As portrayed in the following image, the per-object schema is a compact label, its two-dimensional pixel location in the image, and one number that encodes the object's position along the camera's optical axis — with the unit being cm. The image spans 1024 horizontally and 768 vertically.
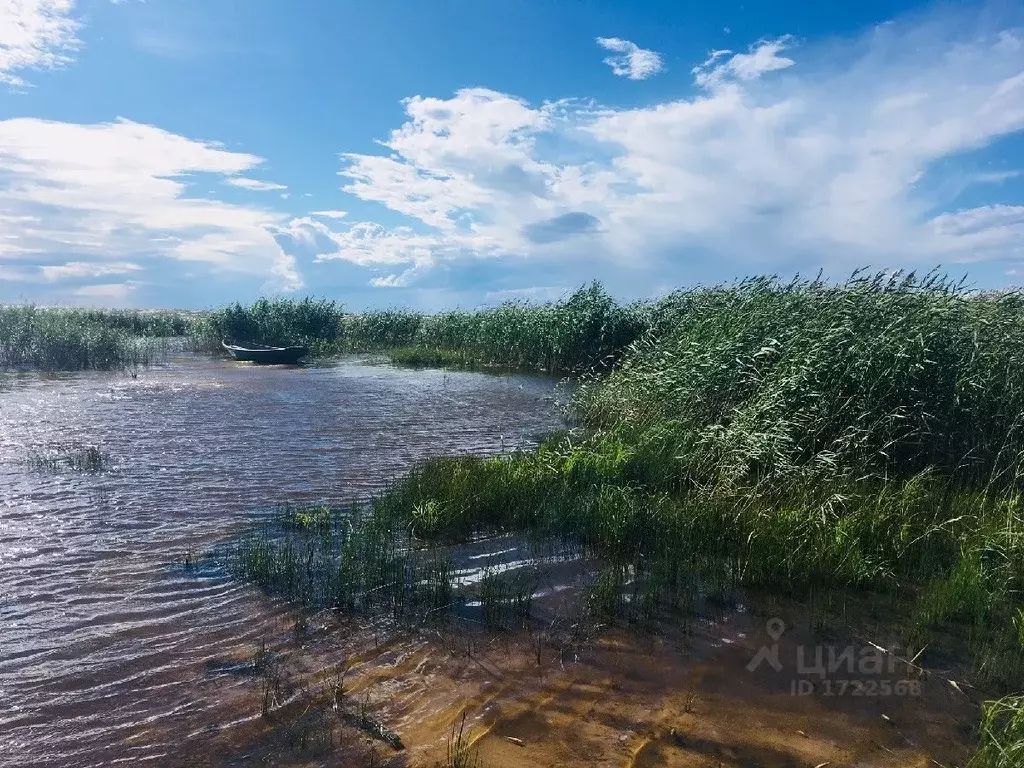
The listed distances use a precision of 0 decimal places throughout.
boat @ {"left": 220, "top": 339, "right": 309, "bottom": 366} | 3123
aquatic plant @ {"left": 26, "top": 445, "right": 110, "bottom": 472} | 1073
